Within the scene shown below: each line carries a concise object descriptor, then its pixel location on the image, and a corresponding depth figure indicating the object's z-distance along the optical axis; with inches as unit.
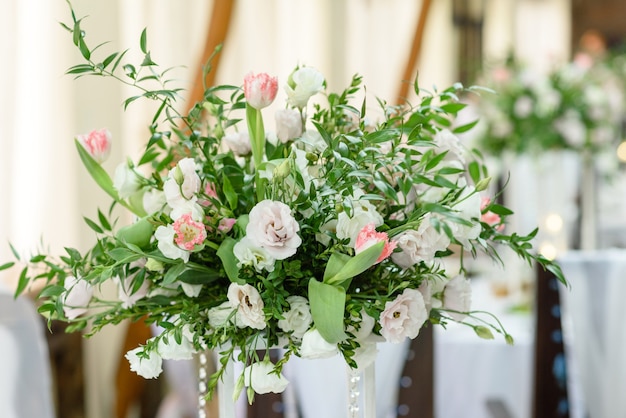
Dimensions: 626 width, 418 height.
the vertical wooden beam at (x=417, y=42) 218.5
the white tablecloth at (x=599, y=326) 86.5
